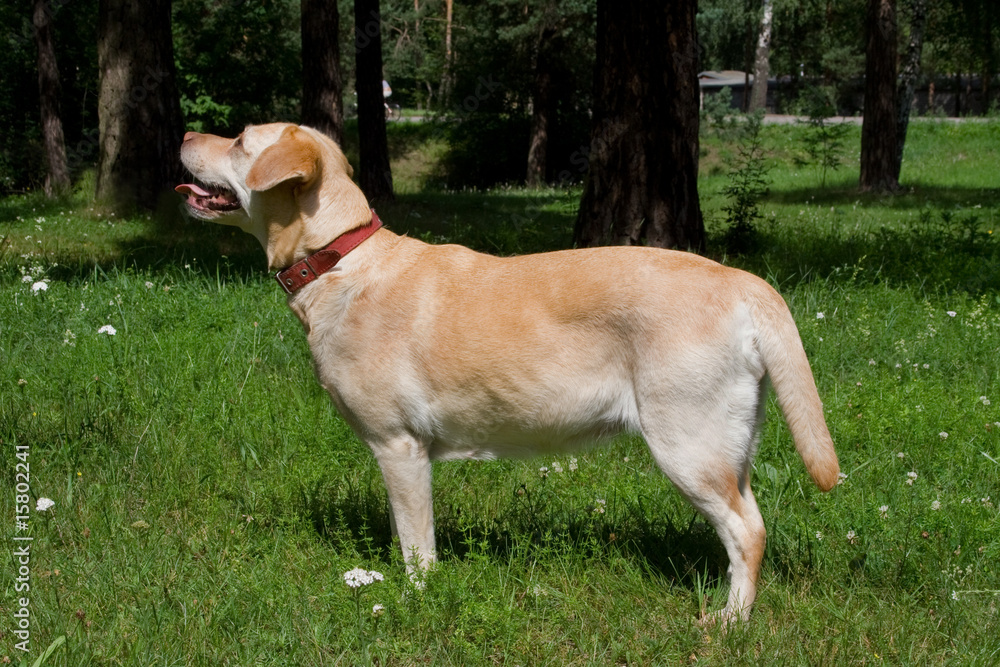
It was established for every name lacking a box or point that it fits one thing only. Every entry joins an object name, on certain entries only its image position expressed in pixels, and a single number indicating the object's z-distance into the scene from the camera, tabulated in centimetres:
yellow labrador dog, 286
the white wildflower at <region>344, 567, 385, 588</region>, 281
